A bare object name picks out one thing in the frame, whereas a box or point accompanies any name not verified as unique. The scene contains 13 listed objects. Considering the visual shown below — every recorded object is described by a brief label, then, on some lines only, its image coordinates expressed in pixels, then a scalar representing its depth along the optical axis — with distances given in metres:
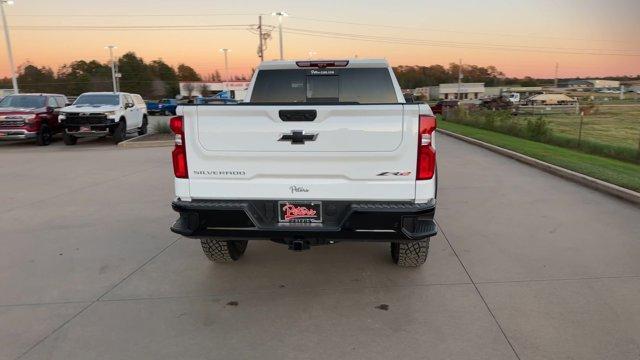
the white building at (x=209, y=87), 88.81
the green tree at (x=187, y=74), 140.06
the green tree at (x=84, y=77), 99.06
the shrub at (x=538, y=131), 16.66
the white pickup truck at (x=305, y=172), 3.49
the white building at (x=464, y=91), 126.31
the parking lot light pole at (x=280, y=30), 39.39
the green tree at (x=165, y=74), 115.88
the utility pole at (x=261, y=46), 54.51
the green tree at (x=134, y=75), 114.19
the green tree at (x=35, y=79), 99.31
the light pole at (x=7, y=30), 30.17
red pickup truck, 15.93
